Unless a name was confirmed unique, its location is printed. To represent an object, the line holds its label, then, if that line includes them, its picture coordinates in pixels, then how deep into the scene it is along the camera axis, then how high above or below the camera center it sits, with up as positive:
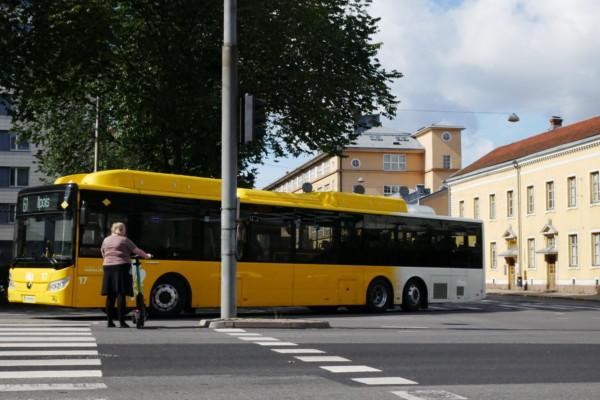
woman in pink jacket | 15.38 +0.12
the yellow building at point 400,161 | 112.00 +14.17
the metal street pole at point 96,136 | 37.05 +5.66
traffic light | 16.72 +2.83
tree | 27.34 +6.70
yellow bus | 19.14 +0.75
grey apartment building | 79.00 +8.77
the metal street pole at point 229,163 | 16.62 +2.04
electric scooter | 15.16 -0.48
